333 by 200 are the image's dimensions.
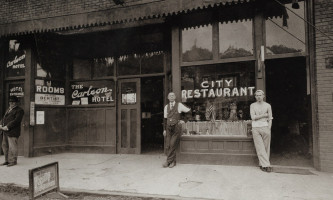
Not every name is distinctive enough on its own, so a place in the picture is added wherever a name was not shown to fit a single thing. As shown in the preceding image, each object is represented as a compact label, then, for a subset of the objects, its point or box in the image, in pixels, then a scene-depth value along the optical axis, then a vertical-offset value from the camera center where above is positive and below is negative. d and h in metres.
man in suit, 7.61 -0.59
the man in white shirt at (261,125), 6.57 -0.44
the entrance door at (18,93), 9.19 +0.58
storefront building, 6.99 +1.12
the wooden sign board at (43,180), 4.43 -1.25
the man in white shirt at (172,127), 7.11 -0.51
